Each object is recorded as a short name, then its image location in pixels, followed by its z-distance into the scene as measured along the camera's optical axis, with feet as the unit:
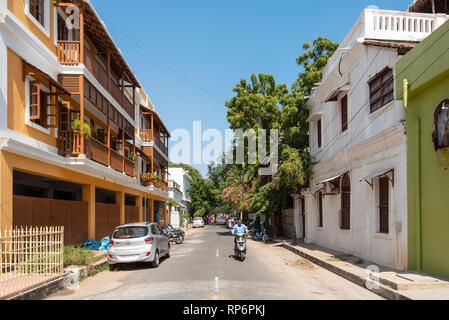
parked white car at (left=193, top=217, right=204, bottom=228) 183.73
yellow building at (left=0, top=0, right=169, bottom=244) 36.55
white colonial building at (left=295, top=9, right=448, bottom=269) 38.27
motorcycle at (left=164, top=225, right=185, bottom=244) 82.16
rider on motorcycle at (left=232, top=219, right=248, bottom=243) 51.70
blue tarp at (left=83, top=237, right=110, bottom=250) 57.00
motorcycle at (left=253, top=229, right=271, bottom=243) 84.12
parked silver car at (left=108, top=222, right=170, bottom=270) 42.60
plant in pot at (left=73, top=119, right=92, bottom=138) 46.83
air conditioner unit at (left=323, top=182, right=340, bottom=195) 56.49
